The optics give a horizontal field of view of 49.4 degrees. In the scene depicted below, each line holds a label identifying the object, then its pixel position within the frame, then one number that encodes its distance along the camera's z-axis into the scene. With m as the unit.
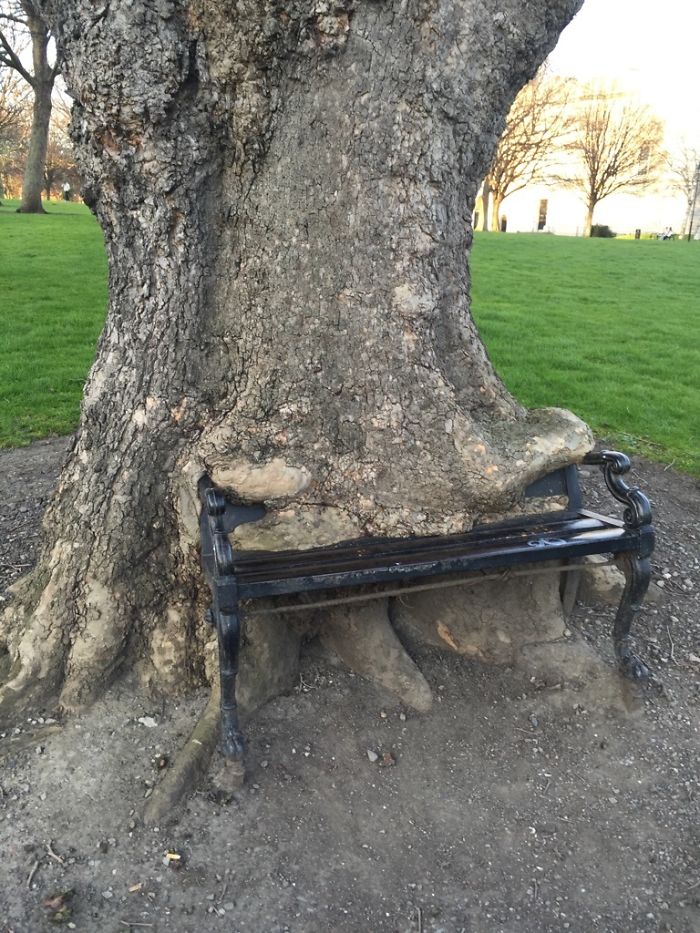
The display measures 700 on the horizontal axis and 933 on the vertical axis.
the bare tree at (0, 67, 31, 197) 36.09
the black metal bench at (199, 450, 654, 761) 2.42
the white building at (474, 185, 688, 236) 49.31
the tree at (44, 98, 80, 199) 46.12
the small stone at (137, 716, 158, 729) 2.78
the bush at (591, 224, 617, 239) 47.31
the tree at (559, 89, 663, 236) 41.78
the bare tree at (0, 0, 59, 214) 21.36
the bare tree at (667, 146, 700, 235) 48.03
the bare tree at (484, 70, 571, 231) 34.69
